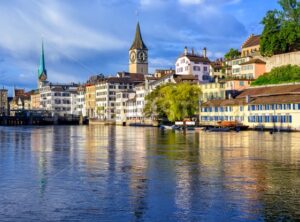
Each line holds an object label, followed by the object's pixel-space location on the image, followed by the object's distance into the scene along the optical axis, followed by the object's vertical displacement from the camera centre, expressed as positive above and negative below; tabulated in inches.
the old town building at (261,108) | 3747.5 +83.2
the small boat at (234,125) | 4025.6 -47.3
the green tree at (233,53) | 5940.0 +749.2
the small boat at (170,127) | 4275.3 -62.4
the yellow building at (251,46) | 5477.4 +779.6
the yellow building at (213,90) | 4963.3 +279.3
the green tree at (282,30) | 4244.6 +727.7
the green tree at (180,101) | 4692.4 +178.1
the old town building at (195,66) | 6082.7 +634.8
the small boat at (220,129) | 3922.2 -74.5
